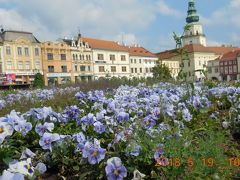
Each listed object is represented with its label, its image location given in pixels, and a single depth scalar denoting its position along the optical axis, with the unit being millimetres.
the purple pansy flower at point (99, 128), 1936
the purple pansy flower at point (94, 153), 1555
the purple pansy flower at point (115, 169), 1458
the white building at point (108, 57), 43762
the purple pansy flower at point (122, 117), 2095
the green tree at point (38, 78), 28501
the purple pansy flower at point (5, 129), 1648
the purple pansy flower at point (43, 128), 1900
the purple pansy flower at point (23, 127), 1861
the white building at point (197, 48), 63052
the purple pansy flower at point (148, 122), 2113
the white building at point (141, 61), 49919
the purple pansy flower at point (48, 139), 1730
